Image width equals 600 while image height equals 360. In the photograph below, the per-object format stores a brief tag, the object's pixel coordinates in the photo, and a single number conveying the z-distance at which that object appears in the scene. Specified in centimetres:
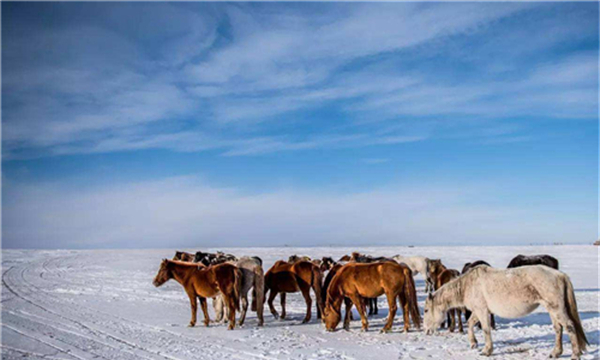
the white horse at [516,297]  726
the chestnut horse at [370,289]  1023
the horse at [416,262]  1873
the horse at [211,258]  1552
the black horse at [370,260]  1302
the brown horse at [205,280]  1118
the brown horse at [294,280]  1216
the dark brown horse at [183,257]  1947
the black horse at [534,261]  1398
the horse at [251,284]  1153
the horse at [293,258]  1627
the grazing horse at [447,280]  1005
